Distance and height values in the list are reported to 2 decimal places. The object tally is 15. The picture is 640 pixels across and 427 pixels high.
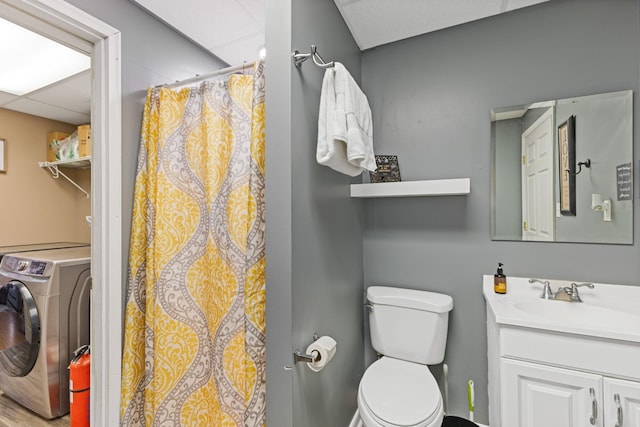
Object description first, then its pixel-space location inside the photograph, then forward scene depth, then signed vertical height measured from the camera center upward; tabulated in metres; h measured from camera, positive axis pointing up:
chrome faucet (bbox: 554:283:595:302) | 1.46 -0.41
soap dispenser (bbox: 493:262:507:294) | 1.60 -0.38
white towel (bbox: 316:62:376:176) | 1.17 +0.36
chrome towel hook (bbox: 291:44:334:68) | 1.13 +0.61
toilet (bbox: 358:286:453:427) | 1.29 -0.77
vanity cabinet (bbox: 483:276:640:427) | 1.10 -0.62
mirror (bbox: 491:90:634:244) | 1.45 +0.22
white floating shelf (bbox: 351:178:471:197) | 1.63 +0.14
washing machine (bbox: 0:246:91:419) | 1.74 -0.65
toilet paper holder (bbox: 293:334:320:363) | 1.12 -0.55
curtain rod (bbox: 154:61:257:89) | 1.33 +0.67
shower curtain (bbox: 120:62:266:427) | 1.27 -0.22
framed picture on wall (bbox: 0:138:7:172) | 2.39 +0.51
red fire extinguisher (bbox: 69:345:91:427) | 1.62 -0.97
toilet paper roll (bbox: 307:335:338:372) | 1.14 -0.54
